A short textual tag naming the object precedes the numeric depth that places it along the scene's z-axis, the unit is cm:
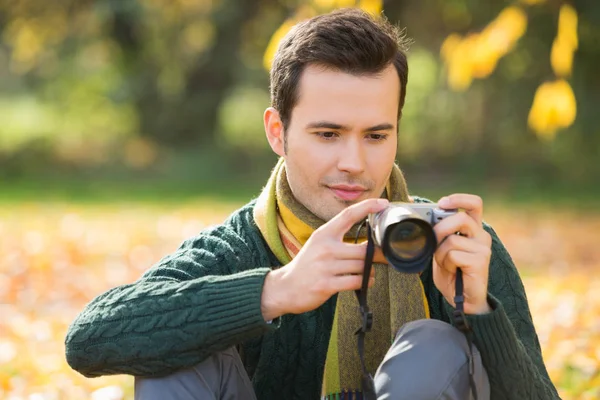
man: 387
